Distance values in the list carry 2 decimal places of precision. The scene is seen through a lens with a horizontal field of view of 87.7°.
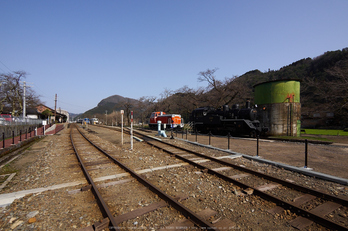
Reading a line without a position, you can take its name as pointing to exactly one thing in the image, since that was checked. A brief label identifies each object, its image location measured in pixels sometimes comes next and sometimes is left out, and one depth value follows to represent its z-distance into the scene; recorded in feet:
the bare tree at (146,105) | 151.05
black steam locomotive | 52.70
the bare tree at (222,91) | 94.60
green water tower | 53.62
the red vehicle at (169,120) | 81.76
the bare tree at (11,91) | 109.81
